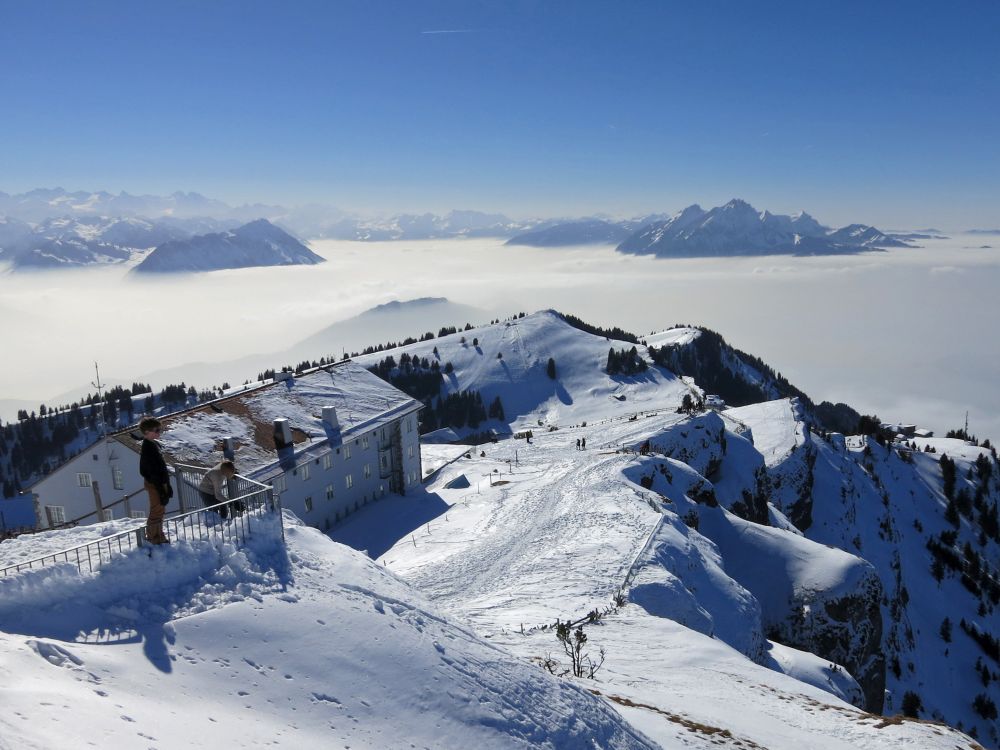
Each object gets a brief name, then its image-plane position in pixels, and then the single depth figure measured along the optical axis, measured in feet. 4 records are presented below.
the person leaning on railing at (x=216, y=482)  48.78
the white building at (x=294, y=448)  107.34
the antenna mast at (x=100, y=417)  546.10
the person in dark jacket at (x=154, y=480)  39.24
